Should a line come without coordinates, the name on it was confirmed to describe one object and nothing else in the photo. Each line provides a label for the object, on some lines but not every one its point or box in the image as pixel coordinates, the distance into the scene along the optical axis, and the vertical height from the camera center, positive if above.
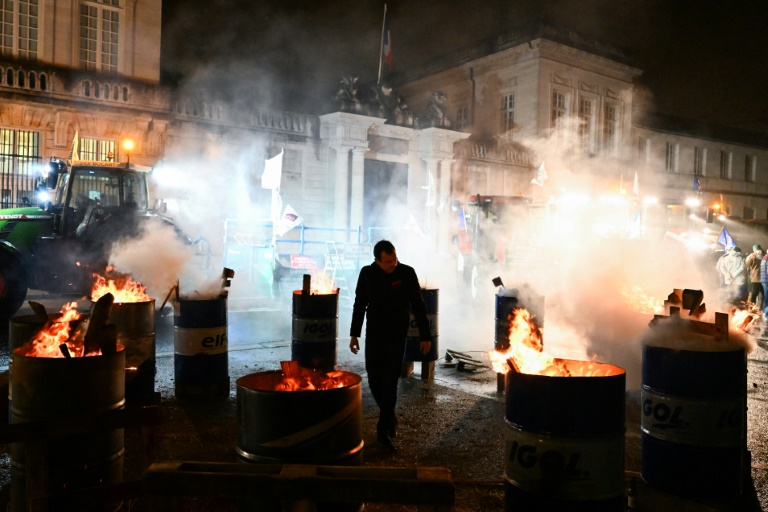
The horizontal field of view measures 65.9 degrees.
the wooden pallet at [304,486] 2.54 -1.03
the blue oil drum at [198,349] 6.36 -1.13
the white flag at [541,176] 23.30 +3.15
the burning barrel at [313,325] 6.88 -0.91
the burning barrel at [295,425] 2.93 -0.89
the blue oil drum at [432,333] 7.48 -1.05
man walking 5.10 -0.63
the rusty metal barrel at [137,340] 5.61 -0.95
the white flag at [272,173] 17.36 +2.16
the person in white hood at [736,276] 15.59 -0.39
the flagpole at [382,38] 25.06 +8.99
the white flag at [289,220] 16.64 +0.76
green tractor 10.72 +0.19
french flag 25.20 +8.69
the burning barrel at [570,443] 2.92 -0.93
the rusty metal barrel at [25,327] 4.12 -0.63
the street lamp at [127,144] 15.58 +2.61
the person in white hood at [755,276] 16.45 -0.40
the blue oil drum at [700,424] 3.50 -0.98
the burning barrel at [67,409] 3.29 -0.96
